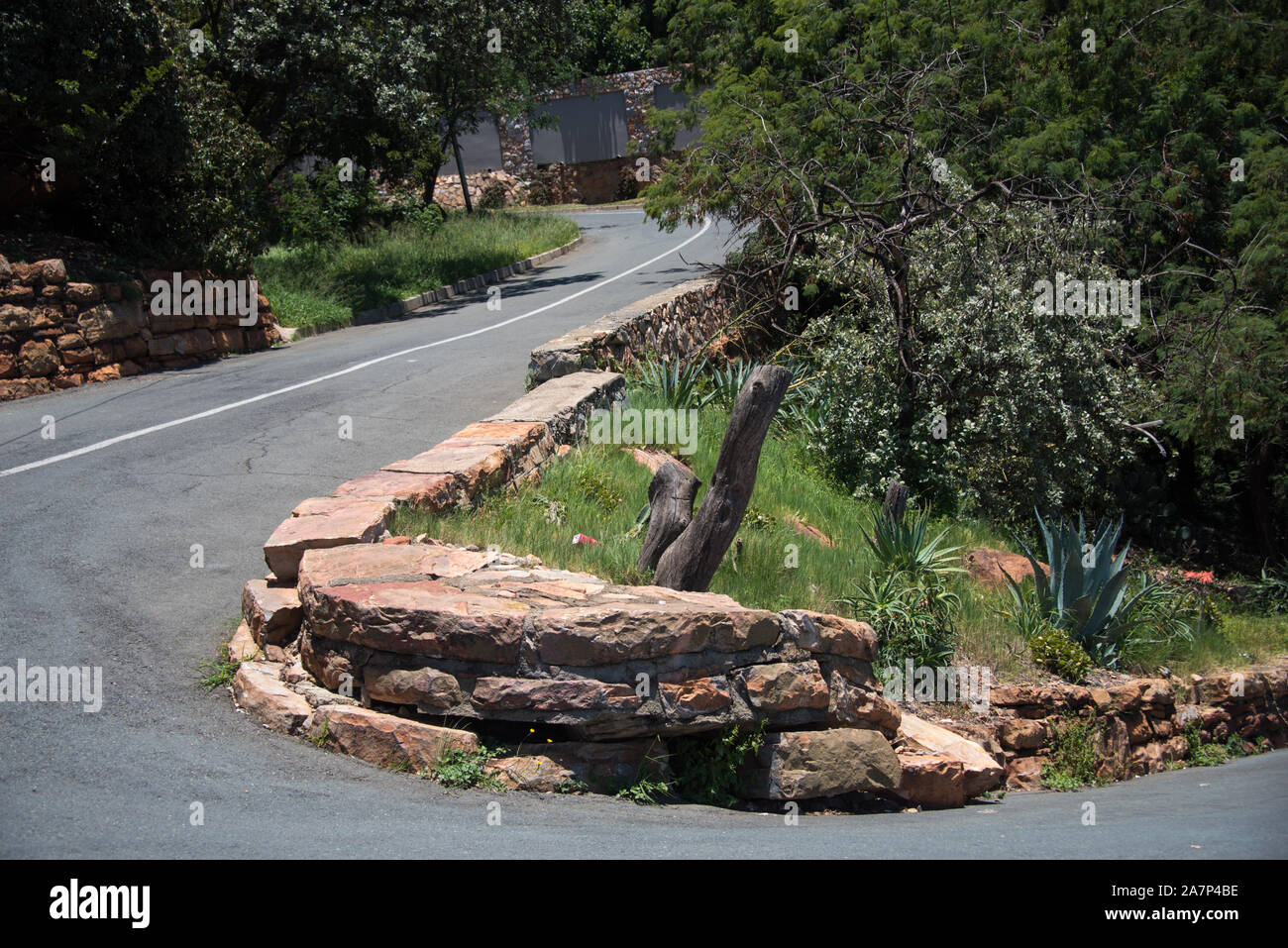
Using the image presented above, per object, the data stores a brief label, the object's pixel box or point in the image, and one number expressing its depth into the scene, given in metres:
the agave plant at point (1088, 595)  8.32
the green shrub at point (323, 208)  22.30
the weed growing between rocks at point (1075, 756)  7.54
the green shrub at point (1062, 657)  8.01
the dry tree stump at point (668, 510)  6.71
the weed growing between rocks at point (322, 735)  5.16
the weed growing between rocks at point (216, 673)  5.54
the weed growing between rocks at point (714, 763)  5.57
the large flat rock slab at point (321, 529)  6.09
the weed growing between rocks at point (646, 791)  5.28
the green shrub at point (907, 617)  7.65
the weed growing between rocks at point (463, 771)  4.98
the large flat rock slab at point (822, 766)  5.73
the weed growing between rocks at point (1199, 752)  8.46
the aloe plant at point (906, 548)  8.20
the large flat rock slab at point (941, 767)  6.36
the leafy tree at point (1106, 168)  11.53
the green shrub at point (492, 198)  37.15
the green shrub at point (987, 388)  10.73
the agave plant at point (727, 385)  11.88
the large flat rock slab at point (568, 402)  8.93
